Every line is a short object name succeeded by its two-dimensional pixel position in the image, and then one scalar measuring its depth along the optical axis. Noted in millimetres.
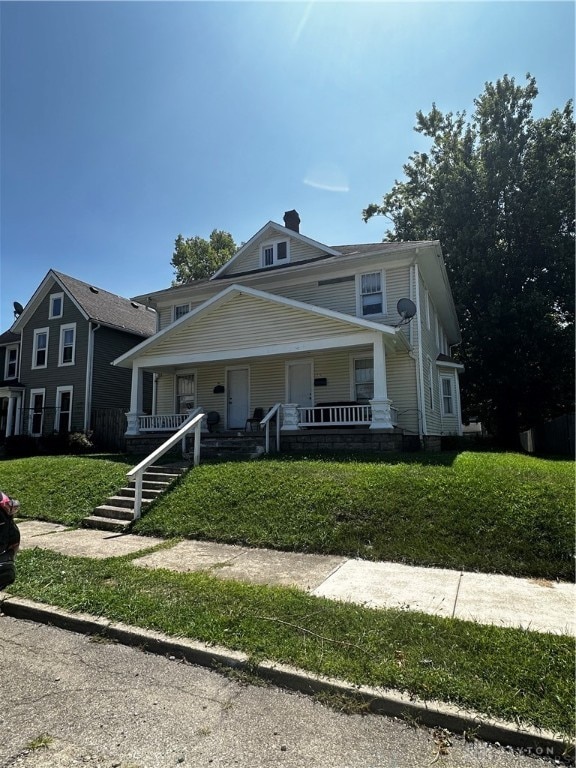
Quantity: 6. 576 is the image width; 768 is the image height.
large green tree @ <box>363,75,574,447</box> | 21500
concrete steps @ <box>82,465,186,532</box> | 8102
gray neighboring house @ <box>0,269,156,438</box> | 21688
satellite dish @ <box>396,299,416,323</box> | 13330
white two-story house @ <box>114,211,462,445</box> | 12812
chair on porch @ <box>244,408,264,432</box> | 14626
